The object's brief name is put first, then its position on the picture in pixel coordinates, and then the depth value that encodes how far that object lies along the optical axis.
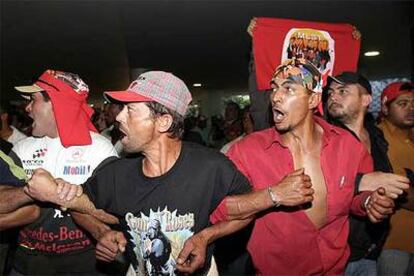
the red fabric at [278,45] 3.82
